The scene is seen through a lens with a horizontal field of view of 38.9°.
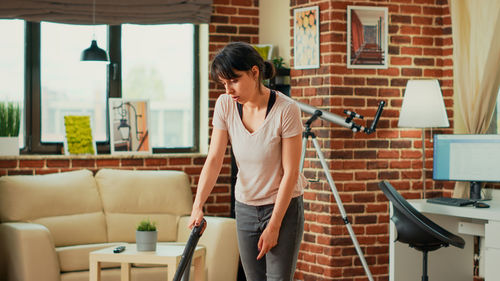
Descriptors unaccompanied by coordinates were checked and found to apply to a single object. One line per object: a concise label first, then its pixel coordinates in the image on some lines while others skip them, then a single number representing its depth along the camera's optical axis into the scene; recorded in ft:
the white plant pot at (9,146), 16.92
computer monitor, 14.73
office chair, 13.29
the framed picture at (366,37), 16.44
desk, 14.54
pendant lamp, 16.60
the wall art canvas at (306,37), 16.71
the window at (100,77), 18.01
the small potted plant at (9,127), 16.81
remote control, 13.70
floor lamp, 15.62
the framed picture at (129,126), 18.39
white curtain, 15.78
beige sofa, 14.60
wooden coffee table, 13.41
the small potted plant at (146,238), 13.78
